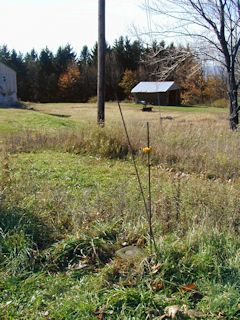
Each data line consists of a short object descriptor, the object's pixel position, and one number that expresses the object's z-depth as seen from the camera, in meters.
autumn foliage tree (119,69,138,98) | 56.94
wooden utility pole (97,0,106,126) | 11.77
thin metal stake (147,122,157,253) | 3.19
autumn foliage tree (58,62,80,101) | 58.28
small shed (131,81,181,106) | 50.41
